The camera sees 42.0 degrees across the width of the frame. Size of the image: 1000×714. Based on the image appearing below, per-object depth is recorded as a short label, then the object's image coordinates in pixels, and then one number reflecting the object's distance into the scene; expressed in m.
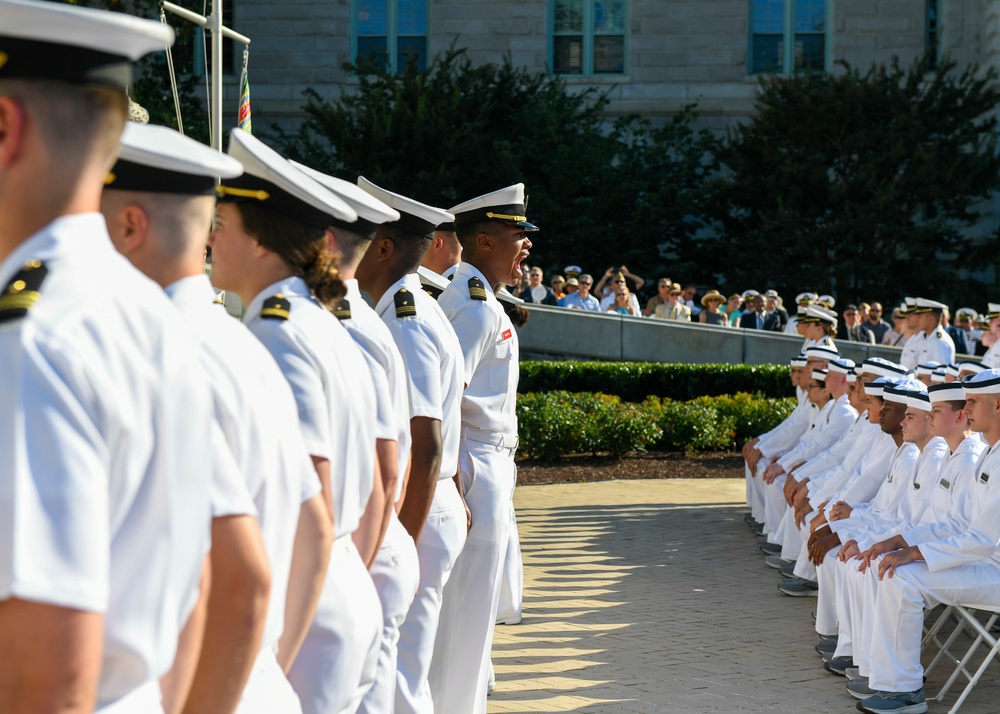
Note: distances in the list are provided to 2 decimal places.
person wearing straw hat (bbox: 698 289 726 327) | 22.31
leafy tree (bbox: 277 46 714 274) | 29.41
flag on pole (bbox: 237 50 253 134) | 21.95
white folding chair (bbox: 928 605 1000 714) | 6.18
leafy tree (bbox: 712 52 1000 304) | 29.09
